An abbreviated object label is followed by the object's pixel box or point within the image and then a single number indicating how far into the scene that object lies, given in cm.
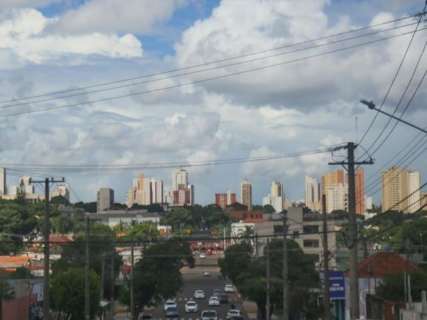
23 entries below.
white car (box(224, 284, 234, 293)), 14300
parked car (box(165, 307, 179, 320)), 9125
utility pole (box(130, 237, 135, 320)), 8744
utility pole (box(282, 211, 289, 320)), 6147
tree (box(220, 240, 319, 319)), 7850
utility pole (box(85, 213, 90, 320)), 6462
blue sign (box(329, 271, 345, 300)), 5659
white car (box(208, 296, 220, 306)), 11138
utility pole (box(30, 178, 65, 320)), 5175
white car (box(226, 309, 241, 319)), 8662
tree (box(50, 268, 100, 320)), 7456
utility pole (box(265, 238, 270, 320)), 7638
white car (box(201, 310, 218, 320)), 8206
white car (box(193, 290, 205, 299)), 13089
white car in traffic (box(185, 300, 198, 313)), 10231
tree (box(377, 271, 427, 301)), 5916
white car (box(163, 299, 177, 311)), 9888
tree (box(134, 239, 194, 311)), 9300
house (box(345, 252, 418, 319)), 5988
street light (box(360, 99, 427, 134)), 3081
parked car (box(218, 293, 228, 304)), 11731
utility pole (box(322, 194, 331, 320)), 4919
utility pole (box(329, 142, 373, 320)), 4259
